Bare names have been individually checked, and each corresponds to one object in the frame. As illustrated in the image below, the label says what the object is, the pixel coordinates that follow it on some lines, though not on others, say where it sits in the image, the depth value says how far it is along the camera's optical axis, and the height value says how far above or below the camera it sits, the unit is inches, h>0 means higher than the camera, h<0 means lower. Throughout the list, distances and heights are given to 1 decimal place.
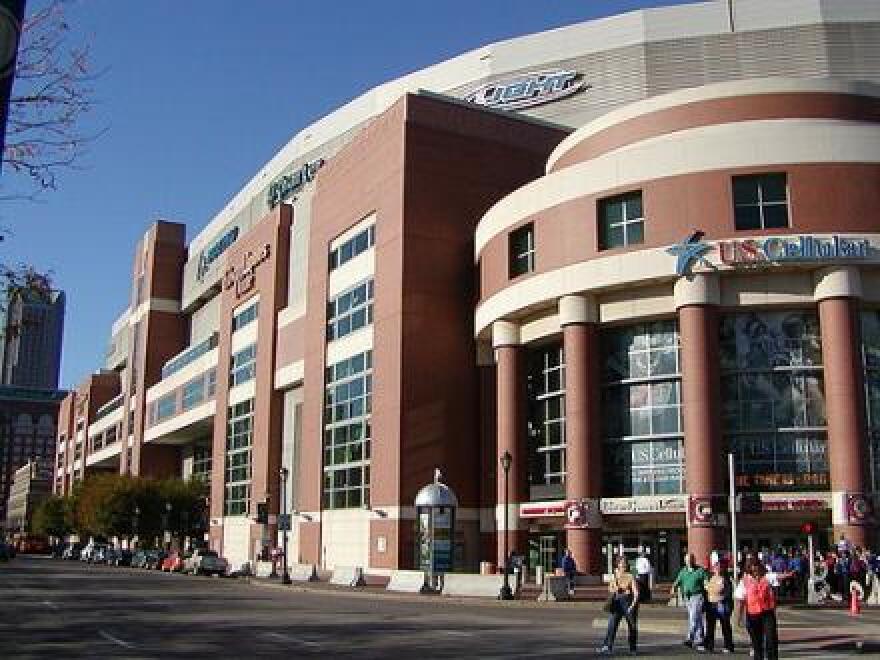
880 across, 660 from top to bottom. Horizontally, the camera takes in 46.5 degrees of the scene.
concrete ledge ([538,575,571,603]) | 1339.8 -57.7
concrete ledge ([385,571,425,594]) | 1555.1 -57.2
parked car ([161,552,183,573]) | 2733.8 -49.2
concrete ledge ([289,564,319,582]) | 1973.4 -54.4
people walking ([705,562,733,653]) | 765.9 -41.8
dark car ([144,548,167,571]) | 2992.1 -43.5
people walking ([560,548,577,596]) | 1496.1 -34.1
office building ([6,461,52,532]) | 7244.1 +388.5
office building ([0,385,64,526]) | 7568.9 +1095.7
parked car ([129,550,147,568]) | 3157.0 -46.0
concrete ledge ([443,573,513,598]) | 1416.1 -56.1
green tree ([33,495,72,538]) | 4877.0 +128.5
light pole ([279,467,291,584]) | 1926.7 +33.9
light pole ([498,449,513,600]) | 1355.8 +46.3
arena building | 1520.7 +409.1
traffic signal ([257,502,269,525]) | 2048.4 +61.7
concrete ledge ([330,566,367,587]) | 1796.3 -56.5
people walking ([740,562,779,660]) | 673.6 -44.1
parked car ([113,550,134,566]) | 3376.0 -44.5
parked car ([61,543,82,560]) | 4347.0 -32.1
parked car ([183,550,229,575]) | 2516.0 -47.5
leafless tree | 405.1 +172.1
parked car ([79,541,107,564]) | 3779.5 -24.4
